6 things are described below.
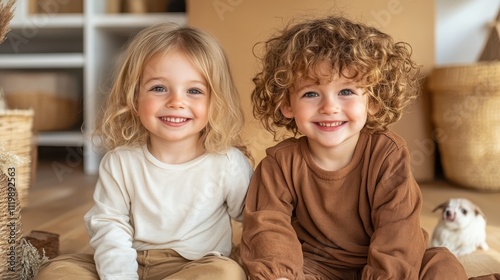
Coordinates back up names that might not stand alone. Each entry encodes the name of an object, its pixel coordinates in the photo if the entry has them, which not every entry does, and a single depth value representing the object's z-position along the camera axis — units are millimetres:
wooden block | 1286
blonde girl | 1087
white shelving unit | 2609
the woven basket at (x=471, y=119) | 2174
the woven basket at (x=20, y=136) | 1739
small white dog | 1412
